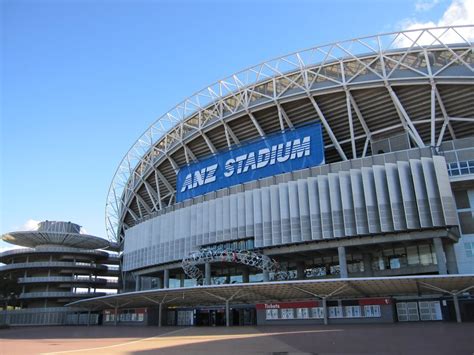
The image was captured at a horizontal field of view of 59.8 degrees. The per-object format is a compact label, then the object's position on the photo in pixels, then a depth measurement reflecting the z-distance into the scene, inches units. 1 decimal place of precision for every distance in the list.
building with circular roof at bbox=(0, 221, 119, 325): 2763.3
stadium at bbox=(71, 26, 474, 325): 1409.9
